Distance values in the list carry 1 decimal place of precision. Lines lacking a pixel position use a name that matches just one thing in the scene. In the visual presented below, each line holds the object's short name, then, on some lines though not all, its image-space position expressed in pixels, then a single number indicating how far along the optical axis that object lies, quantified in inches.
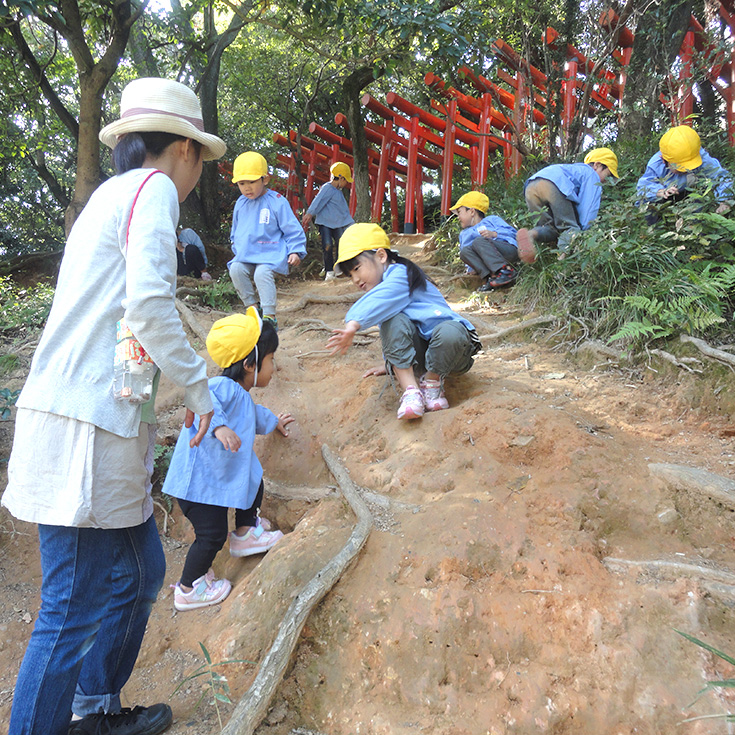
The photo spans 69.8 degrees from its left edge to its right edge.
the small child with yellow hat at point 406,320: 117.3
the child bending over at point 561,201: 194.2
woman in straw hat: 55.2
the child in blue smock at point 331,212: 286.8
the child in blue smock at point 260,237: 179.2
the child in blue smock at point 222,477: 99.2
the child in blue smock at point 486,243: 208.1
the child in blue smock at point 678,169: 173.6
